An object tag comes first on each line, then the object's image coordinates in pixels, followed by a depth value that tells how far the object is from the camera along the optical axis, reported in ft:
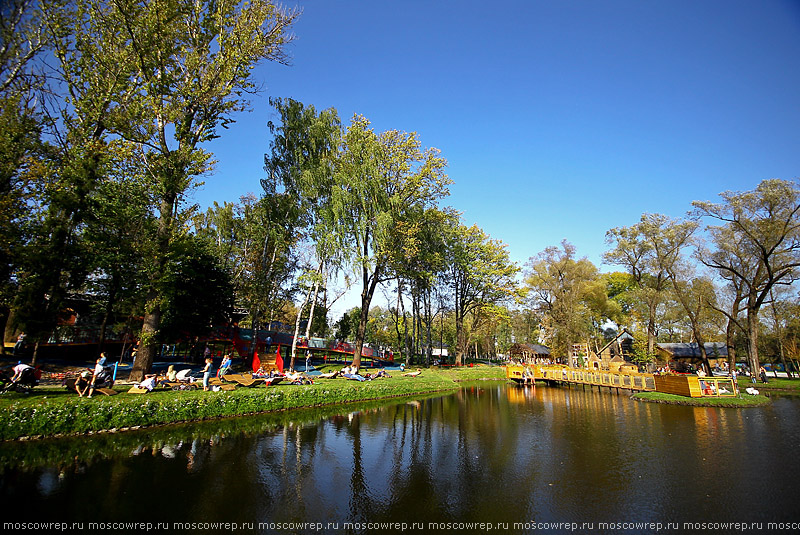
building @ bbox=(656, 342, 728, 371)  177.14
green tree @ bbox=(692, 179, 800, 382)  92.79
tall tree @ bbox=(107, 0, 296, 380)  53.31
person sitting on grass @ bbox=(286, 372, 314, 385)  67.26
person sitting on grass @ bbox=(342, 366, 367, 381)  80.03
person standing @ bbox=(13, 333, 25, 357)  69.27
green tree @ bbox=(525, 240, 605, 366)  153.69
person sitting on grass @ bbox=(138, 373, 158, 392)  44.83
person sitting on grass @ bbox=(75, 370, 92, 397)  39.99
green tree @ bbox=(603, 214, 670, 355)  126.62
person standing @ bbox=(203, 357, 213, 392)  51.19
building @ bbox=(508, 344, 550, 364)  211.00
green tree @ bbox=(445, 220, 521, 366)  147.74
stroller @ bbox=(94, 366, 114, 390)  41.19
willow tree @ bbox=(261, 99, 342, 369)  92.68
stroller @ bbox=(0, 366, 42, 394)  38.06
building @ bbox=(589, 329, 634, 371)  145.87
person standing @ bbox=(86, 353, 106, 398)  40.27
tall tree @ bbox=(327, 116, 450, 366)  90.94
